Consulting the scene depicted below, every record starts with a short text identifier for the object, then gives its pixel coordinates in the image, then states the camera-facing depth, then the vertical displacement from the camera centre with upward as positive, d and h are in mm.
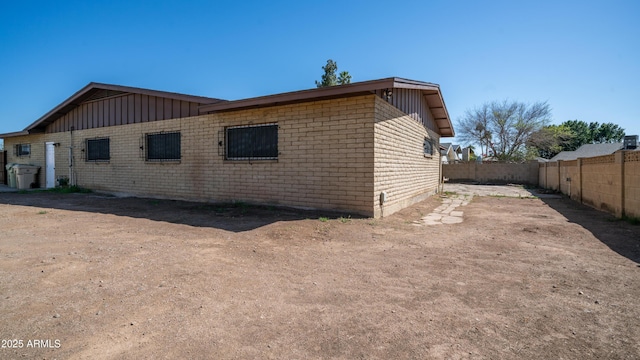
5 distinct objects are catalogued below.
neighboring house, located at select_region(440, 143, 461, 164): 44938 +3512
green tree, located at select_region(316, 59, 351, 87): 34938 +11257
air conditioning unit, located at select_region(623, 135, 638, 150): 20188 +2114
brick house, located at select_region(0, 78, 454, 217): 7207 +914
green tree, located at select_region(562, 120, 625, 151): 51219 +7063
